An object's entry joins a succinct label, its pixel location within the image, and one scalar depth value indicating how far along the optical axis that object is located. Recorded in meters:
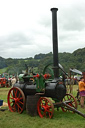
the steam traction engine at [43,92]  6.06
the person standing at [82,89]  7.86
